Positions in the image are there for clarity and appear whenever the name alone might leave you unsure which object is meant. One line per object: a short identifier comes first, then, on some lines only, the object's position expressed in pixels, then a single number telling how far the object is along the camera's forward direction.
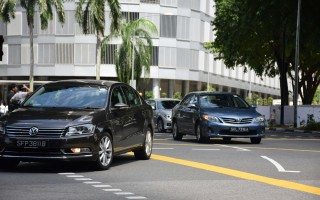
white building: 82.12
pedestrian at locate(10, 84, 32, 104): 23.95
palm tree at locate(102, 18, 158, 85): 63.44
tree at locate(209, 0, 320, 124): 39.16
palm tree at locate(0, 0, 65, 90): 60.44
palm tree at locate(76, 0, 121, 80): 56.56
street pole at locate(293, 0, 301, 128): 43.27
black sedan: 13.02
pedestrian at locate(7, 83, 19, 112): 25.45
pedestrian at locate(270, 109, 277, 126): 50.70
